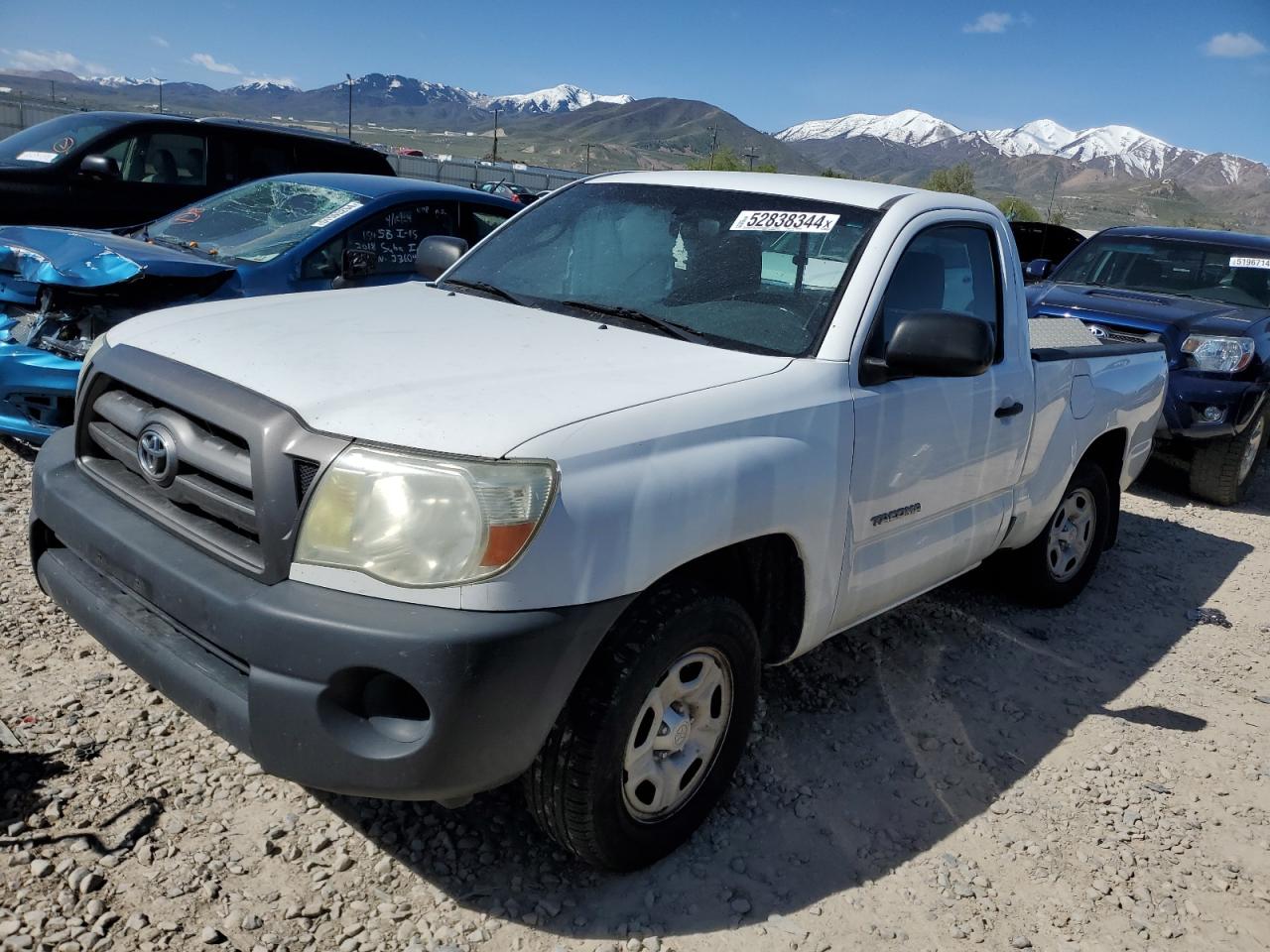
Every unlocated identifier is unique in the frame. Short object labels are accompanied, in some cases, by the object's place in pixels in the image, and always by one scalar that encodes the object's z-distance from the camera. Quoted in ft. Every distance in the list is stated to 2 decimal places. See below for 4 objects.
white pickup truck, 6.91
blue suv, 22.09
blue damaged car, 15.28
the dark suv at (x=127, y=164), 24.09
